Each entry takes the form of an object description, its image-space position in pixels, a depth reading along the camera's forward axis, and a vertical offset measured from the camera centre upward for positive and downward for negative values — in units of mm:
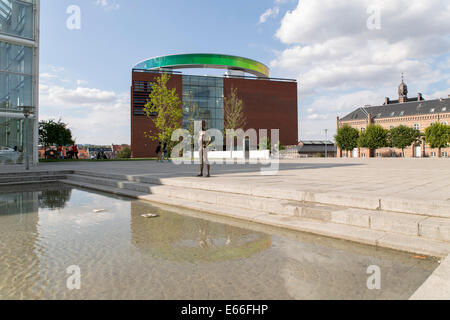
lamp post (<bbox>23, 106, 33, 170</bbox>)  14577 +1651
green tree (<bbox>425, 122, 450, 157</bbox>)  65150 +5135
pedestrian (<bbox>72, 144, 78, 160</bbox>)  29556 +642
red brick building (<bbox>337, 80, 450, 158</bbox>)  78812 +12243
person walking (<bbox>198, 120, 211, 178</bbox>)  8844 +479
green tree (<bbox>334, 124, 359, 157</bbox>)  72938 +5021
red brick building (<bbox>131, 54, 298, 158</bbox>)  45594 +10770
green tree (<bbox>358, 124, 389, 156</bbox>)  68938 +4722
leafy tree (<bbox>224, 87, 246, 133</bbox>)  48250 +8710
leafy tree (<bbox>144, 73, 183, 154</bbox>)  28781 +5350
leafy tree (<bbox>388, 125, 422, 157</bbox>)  67062 +5082
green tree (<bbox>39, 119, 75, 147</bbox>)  39750 +3348
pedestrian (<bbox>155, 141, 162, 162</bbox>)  24422 +575
